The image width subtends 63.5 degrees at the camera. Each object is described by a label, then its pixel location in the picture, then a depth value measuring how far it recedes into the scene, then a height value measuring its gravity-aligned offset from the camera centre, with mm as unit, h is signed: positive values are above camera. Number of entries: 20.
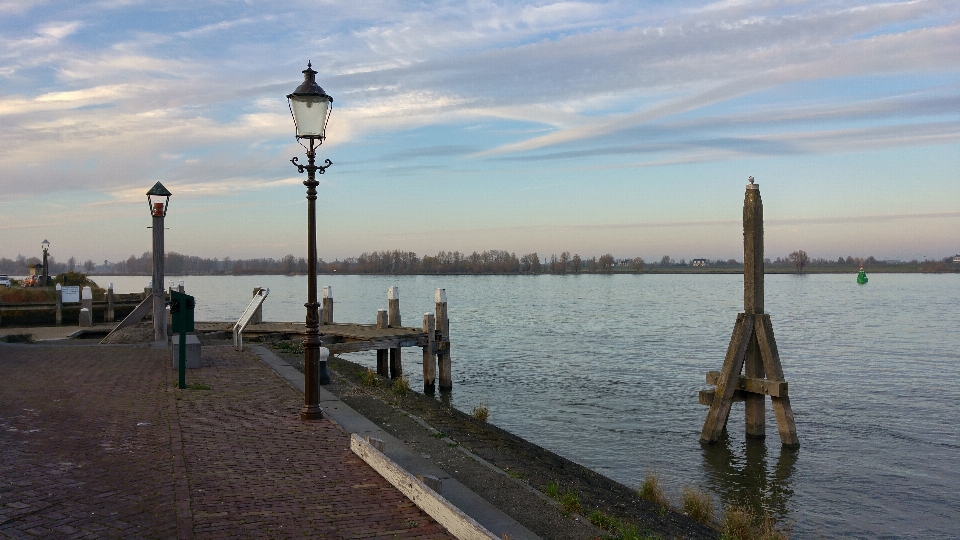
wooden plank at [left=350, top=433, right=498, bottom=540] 5016 -1706
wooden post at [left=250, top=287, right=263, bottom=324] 25775 -1623
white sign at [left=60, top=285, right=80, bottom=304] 29938 -910
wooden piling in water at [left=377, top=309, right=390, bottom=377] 22602 -2629
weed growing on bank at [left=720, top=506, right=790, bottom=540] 8211 -2853
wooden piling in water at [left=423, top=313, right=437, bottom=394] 21031 -2480
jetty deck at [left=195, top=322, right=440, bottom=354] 19656 -1823
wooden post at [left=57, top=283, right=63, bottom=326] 29891 -1327
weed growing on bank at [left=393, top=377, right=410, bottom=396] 14362 -2256
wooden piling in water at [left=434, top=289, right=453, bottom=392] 21016 -2103
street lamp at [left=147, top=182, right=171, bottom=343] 17797 +113
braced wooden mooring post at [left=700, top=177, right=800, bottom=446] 12789 -1601
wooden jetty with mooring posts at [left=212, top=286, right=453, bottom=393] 20453 -1869
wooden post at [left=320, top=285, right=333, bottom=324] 25750 -1235
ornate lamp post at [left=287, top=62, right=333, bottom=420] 9578 +1308
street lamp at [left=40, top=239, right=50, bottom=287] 42500 +159
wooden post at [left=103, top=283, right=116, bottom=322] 32094 -1776
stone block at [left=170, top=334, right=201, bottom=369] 13617 -1500
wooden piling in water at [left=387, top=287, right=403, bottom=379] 22270 -1572
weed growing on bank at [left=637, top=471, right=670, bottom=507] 9284 -2792
